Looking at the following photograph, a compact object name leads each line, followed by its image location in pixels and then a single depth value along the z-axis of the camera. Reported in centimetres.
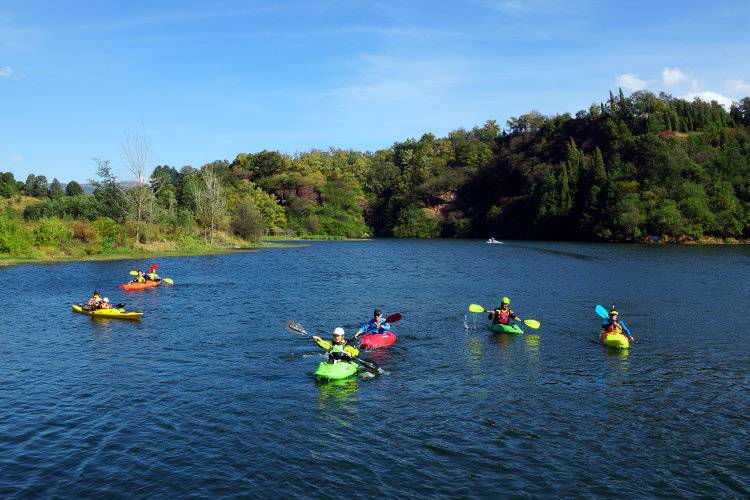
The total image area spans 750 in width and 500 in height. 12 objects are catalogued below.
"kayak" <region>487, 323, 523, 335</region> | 2669
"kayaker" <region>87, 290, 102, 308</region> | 3070
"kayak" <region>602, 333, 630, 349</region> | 2334
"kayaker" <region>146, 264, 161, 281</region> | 4191
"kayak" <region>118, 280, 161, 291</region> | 4034
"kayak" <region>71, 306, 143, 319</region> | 2995
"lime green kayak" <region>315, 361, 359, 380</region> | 1916
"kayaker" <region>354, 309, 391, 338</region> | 2431
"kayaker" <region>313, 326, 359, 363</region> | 1989
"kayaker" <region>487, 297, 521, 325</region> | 2708
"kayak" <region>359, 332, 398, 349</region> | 2384
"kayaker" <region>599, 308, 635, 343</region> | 2423
